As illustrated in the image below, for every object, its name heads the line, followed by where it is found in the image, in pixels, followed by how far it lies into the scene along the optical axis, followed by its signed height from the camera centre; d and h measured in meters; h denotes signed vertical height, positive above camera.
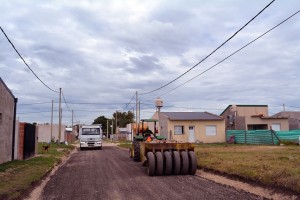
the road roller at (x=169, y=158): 14.61 -0.74
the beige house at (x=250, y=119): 46.44 +2.66
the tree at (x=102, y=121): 138.75 +7.36
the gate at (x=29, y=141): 23.69 -0.05
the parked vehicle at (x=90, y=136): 38.56 +0.43
